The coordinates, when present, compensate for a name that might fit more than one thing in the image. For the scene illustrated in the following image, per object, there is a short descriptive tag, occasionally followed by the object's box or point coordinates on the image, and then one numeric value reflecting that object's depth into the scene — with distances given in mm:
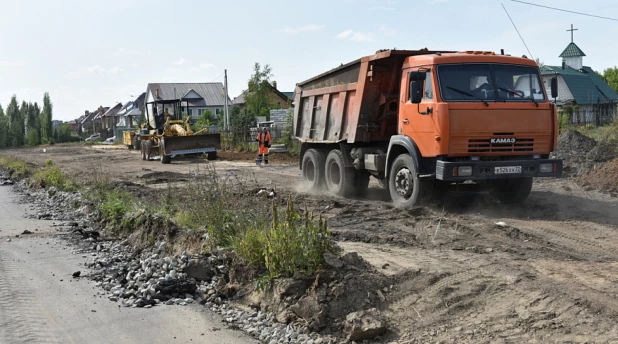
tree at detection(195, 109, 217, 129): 53944
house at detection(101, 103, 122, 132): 109938
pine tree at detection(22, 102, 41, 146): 71500
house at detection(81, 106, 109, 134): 118250
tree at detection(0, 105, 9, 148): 67938
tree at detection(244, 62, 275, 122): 56469
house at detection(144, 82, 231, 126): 80062
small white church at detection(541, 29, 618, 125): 45688
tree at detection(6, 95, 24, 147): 70000
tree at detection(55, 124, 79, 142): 77044
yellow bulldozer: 25297
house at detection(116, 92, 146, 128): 91625
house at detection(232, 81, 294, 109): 59728
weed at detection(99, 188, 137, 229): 10398
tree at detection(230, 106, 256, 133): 36250
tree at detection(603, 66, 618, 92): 75788
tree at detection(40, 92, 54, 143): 74562
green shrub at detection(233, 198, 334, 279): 5949
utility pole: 41197
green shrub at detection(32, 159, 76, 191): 16409
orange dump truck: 9312
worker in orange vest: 22562
